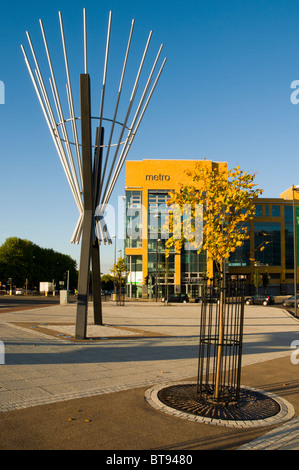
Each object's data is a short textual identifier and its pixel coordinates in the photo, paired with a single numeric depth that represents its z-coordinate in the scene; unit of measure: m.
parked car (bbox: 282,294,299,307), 42.44
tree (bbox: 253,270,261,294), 71.25
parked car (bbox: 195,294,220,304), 52.69
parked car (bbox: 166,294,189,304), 52.09
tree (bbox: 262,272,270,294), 72.96
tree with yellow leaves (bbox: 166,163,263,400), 8.08
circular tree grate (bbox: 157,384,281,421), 6.11
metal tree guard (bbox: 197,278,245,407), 6.61
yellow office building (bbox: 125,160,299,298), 63.84
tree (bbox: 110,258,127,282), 57.91
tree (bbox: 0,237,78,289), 80.12
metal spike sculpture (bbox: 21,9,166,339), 13.02
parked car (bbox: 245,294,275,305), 47.72
